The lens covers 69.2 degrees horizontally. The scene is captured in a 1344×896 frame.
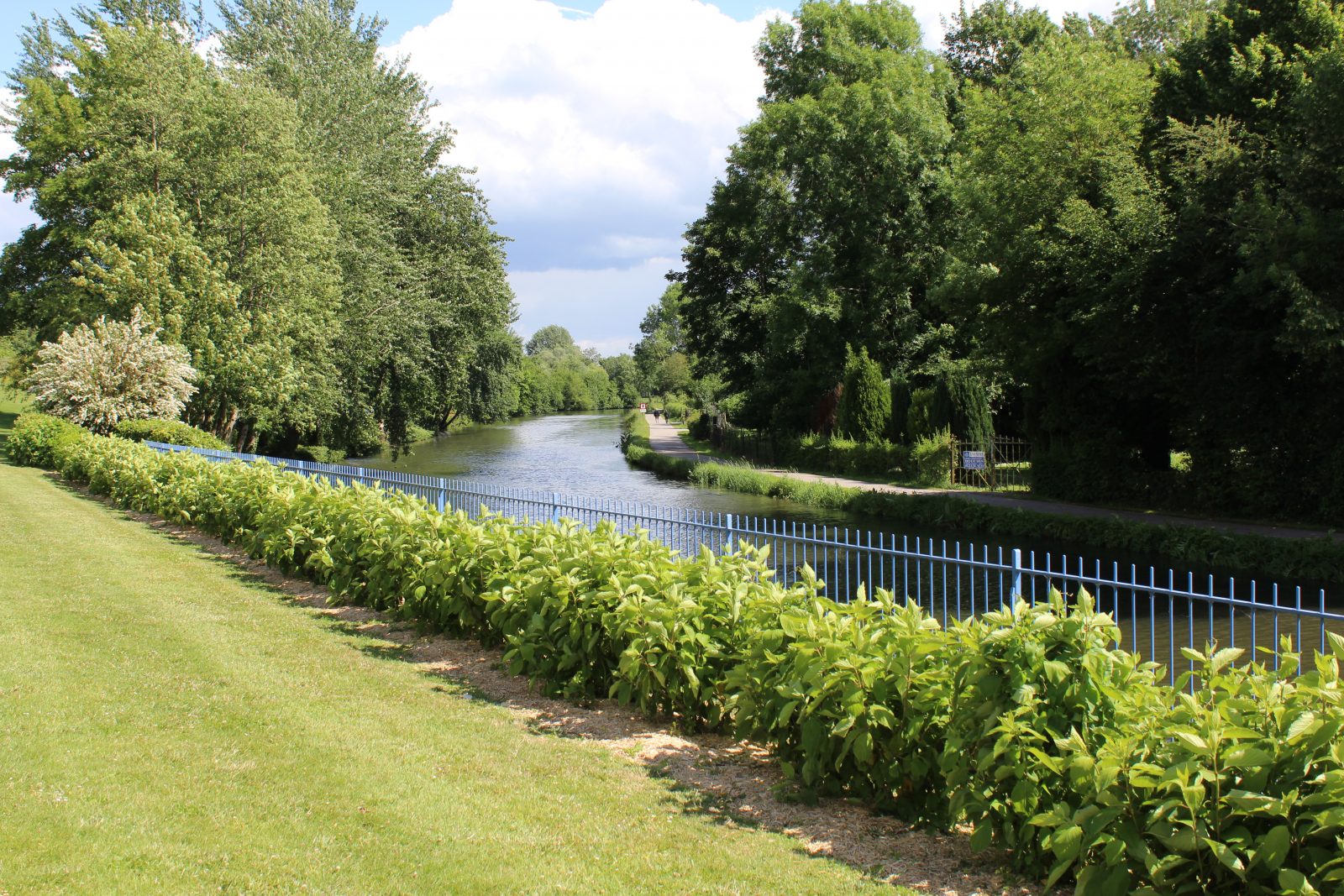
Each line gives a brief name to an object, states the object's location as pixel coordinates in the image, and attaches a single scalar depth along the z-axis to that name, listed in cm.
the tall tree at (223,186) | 2711
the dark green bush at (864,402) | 3225
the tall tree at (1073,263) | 1858
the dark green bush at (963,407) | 2727
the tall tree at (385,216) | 3161
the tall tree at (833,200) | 3438
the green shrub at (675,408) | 8184
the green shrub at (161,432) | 2223
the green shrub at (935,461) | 2702
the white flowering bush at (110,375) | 2361
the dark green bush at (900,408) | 3180
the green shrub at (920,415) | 2920
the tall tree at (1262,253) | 1484
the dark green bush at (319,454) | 3547
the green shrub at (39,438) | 2231
